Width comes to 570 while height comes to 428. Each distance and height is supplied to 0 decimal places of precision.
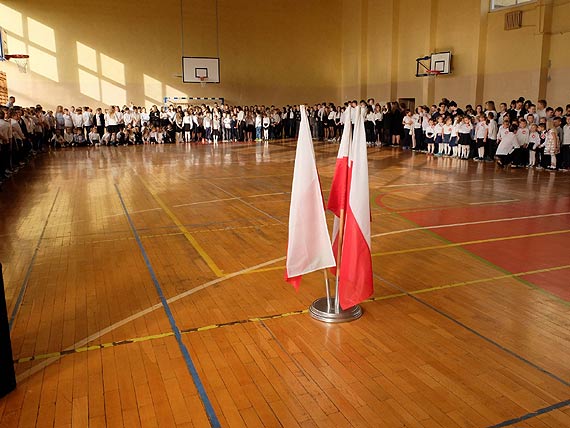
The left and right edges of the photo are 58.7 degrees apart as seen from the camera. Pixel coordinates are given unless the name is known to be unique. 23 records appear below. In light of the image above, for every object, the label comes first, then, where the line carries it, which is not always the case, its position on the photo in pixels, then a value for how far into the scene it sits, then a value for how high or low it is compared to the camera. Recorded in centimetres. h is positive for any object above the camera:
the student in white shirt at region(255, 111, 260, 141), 2708 +5
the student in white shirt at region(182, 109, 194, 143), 2604 +12
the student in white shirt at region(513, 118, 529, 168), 1553 -63
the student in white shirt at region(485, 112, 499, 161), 1683 -42
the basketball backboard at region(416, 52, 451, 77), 2384 +285
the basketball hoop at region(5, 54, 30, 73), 2469 +313
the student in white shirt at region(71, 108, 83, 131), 2423 +34
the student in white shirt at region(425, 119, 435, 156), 1964 -43
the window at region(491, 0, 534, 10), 2040 +488
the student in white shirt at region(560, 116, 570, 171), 1470 -73
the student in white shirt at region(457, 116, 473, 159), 1755 -36
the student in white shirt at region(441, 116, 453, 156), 1852 -42
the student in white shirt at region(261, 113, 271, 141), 2708 +5
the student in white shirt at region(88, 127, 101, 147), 2450 -55
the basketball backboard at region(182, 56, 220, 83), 2859 +314
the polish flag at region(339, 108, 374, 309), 478 -108
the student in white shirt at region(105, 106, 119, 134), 2448 +24
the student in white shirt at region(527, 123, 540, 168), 1523 -44
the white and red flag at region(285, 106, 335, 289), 483 -91
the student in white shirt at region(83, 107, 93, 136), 2422 +29
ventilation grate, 2009 +408
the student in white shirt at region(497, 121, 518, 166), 1558 -63
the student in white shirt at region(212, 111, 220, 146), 2630 +1
